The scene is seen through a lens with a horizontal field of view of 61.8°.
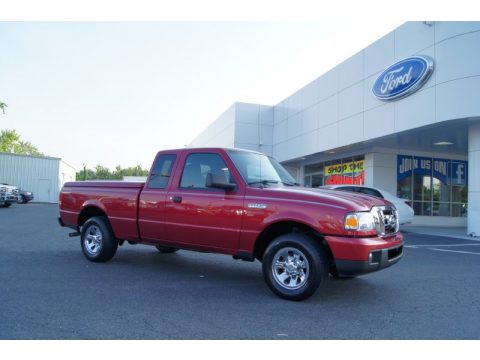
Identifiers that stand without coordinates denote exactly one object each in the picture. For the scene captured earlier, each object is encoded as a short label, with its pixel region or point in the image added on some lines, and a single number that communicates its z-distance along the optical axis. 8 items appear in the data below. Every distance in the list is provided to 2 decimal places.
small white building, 36.91
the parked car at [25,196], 29.80
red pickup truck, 4.69
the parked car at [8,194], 23.11
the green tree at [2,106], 37.00
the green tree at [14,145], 67.31
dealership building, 13.54
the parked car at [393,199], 13.63
